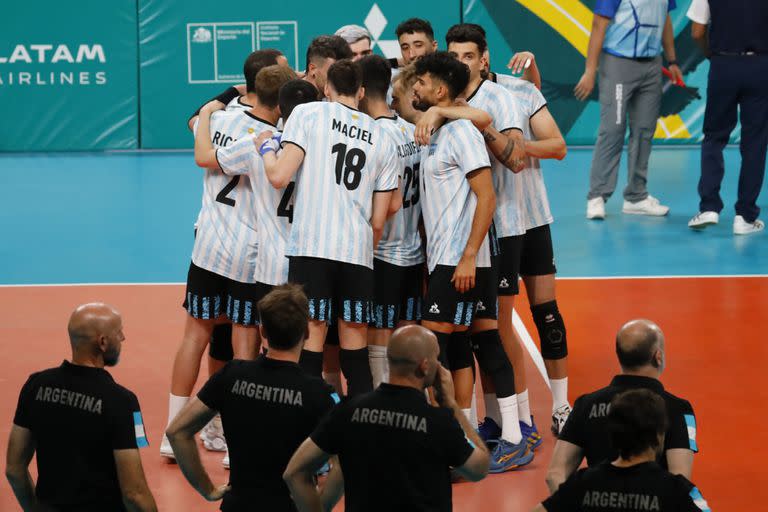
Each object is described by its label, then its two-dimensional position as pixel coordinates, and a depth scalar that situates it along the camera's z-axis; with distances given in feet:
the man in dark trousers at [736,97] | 74.43
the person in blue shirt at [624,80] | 81.82
